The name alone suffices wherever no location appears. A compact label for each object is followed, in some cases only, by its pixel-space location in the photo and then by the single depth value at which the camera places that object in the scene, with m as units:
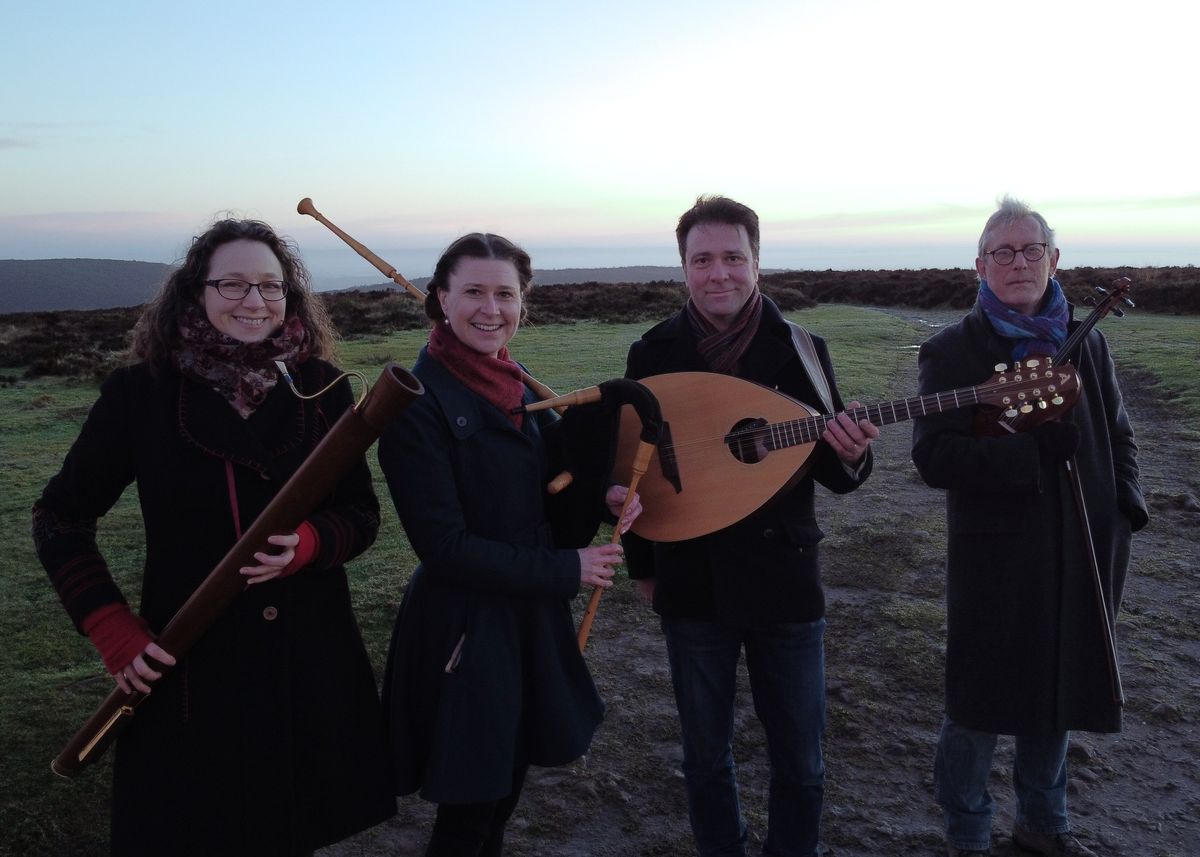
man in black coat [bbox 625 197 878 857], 2.78
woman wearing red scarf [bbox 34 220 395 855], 2.19
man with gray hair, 2.91
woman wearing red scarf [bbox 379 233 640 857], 2.31
